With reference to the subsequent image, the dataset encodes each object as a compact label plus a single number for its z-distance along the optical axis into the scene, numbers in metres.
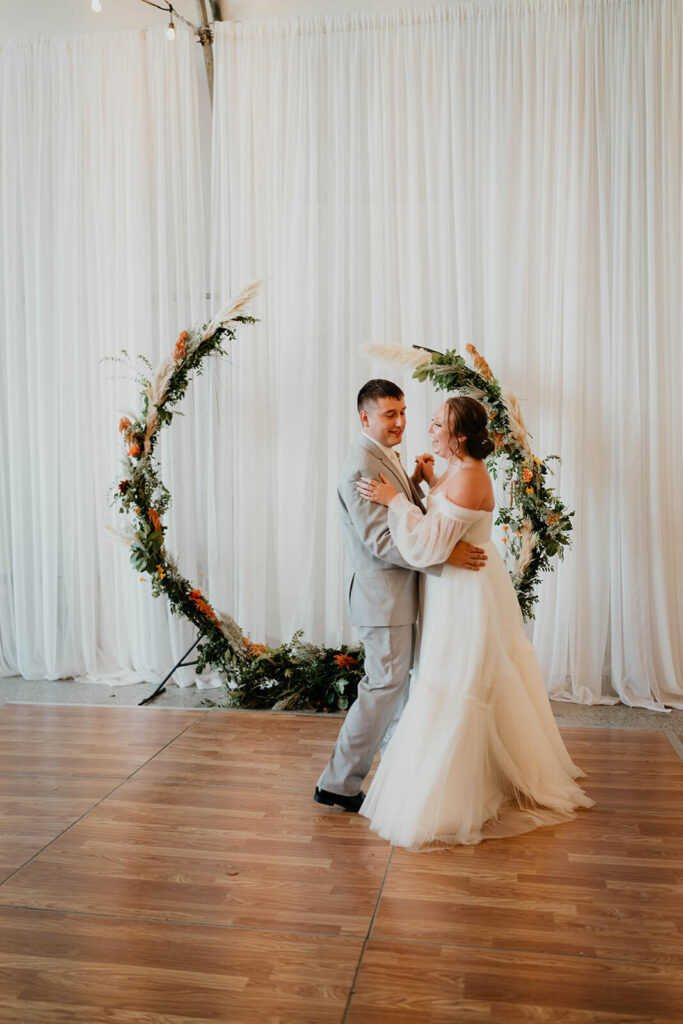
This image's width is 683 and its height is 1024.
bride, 3.47
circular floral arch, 5.02
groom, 3.72
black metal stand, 5.47
